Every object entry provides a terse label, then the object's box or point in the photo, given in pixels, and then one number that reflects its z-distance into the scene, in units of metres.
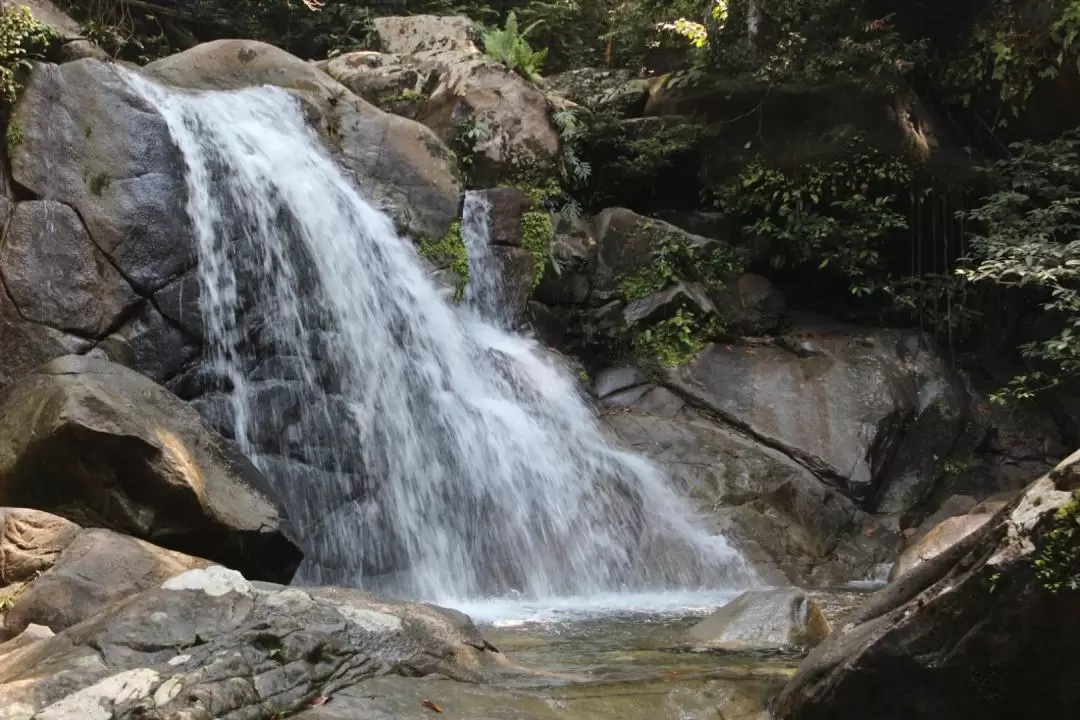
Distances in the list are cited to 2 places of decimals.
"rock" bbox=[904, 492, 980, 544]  9.47
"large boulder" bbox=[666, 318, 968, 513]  9.90
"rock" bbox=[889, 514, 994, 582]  7.70
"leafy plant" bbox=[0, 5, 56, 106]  7.67
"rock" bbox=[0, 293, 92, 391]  6.79
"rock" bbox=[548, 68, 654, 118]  12.82
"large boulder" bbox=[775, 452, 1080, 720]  2.48
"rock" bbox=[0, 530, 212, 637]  4.33
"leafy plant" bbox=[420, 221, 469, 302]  10.28
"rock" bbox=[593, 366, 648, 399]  10.77
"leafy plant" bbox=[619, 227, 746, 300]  11.39
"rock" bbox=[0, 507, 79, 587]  4.71
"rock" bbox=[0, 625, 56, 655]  3.80
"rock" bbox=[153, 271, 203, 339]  7.57
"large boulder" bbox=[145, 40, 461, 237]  10.38
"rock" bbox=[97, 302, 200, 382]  7.25
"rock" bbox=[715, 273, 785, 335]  11.53
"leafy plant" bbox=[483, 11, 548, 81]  12.69
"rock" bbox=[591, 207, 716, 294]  11.48
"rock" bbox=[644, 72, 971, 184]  11.38
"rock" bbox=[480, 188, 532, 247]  10.98
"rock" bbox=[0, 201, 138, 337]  7.00
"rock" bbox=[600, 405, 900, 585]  8.61
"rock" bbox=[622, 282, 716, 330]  11.15
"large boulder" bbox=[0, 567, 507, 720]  3.02
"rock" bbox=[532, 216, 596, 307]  11.29
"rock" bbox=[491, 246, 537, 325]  10.80
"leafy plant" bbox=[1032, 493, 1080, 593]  2.40
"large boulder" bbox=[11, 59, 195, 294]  7.51
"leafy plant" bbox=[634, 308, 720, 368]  10.89
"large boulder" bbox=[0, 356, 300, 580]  5.42
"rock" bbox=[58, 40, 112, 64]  8.63
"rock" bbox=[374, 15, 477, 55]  13.56
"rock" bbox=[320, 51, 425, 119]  12.30
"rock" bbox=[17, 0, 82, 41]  10.36
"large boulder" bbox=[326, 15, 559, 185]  11.79
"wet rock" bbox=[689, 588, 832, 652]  4.93
